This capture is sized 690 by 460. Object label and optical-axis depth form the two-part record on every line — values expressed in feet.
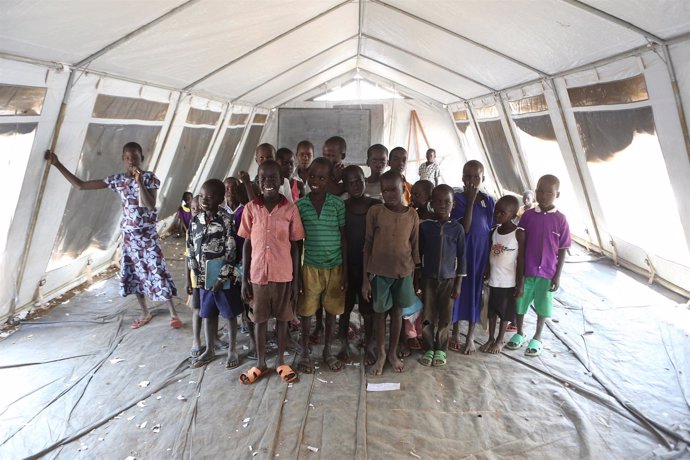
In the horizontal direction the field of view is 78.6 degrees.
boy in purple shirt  9.73
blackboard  27.45
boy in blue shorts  9.09
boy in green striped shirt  8.85
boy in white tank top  9.62
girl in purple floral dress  10.62
